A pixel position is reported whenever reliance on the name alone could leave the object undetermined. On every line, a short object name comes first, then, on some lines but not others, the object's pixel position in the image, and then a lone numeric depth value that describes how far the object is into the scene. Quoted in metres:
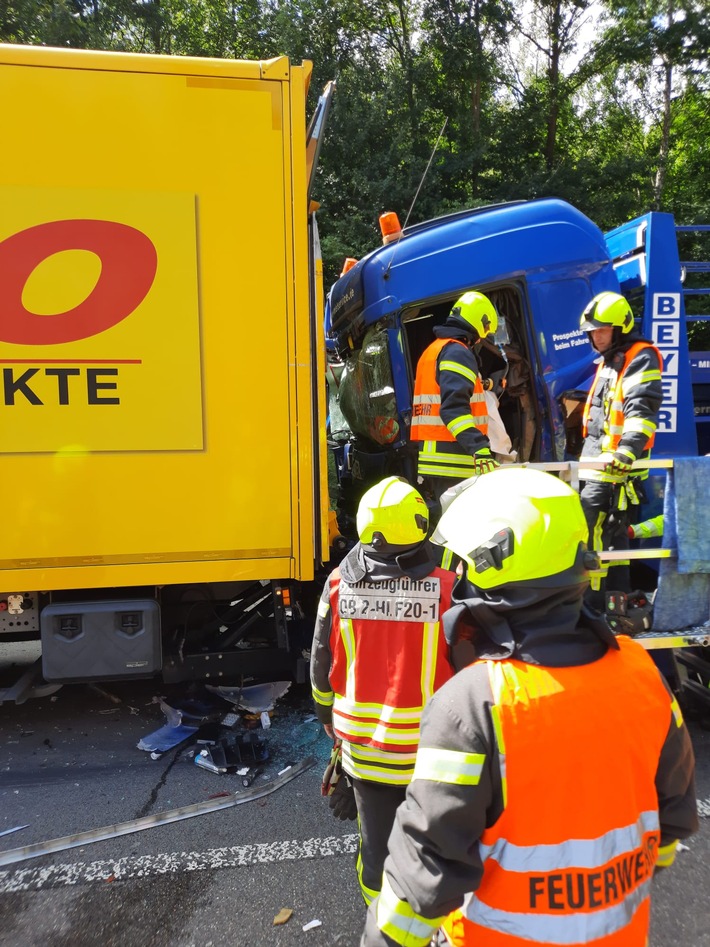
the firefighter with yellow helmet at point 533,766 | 1.08
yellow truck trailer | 2.96
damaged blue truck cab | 3.74
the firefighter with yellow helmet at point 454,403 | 3.49
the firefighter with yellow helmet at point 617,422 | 3.28
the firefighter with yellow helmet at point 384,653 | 1.85
